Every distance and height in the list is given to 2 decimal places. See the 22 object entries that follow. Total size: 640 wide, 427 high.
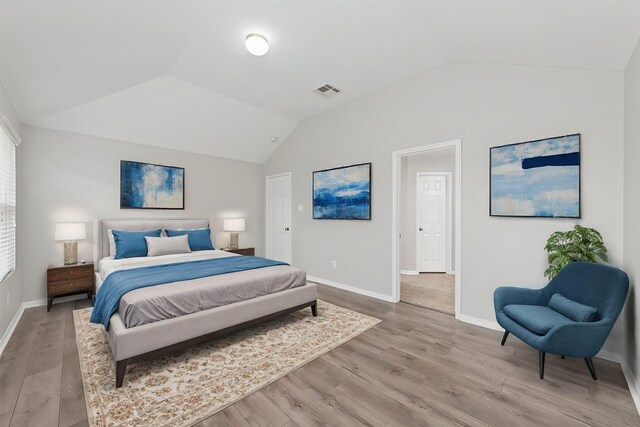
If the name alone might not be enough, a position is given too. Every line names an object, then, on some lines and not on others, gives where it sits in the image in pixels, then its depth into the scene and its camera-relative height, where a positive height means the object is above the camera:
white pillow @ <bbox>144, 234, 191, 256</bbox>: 4.06 -0.49
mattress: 2.21 -0.72
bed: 2.13 -0.86
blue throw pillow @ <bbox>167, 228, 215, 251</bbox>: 4.56 -0.43
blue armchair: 1.98 -0.79
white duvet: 3.36 -0.63
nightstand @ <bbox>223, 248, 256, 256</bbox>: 5.32 -0.76
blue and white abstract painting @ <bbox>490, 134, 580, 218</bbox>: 2.58 +0.33
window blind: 2.75 +0.12
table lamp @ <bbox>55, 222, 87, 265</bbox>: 3.72 -0.32
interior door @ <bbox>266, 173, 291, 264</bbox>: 5.77 -0.11
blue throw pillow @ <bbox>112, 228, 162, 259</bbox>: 3.90 -0.45
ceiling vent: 4.02 +1.77
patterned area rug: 1.78 -1.25
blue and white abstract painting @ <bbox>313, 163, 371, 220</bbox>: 4.32 +0.32
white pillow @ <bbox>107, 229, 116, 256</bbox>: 4.09 -0.46
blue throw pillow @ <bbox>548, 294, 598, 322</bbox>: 2.09 -0.75
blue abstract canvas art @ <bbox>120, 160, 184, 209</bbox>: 4.48 +0.43
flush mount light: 2.81 +1.69
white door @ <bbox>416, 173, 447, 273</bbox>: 5.99 -0.21
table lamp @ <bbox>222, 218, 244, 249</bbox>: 5.46 -0.30
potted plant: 2.41 -0.30
